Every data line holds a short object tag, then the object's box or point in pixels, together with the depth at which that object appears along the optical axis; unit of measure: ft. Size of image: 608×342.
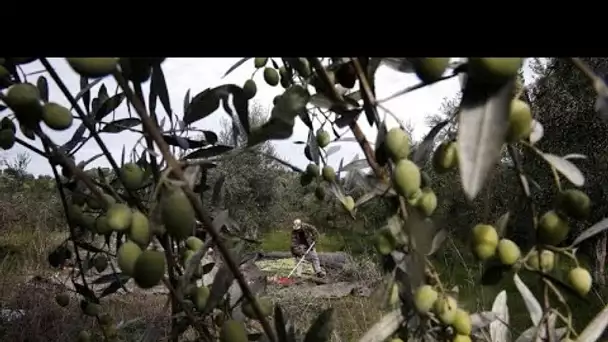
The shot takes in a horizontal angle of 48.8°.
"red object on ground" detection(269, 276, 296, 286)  20.54
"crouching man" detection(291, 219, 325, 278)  22.61
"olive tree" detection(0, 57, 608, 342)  0.88
